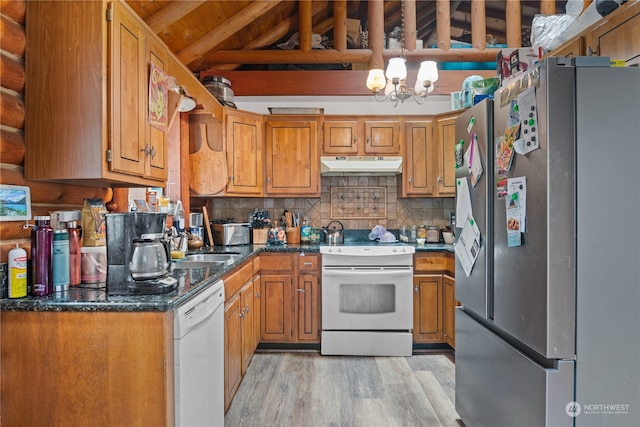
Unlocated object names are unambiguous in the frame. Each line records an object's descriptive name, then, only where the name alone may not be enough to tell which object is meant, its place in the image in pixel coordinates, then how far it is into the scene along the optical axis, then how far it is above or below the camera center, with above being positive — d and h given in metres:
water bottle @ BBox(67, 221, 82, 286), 1.51 -0.18
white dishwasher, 1.35 -0.65
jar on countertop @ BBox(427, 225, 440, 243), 3.69 -0.24
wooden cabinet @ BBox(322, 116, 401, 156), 3.56 +0.79
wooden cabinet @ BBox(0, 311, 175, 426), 1.28 -0.57
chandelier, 2.46 +0.98
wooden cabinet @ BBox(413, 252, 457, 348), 3.18 -0.81
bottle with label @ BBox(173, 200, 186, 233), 2.75 -0.04
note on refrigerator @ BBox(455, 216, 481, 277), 1.74 -0.17
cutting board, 3.24 +0.47
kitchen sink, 2.51 -0.36
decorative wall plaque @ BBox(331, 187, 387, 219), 3.85 +0.12
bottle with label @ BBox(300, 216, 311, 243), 3.68 -0.23
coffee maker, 1.43 -0.19
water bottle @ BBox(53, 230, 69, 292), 1.42 -0.20
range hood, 3.44 +0.49
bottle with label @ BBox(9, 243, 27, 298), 1.32 -0.23
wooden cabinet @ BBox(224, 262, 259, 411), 2.12 -0.79
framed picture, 1.36 +0.04
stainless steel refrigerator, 1.22 -0.10
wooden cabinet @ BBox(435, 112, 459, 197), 3.41 +0.57
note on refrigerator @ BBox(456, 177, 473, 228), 1.84 +0.06
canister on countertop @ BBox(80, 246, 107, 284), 1.55 -0.23
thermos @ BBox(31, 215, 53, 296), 1.38 -0.18
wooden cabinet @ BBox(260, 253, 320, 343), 3.21 -0.82
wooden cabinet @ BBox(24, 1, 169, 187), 1.43 +0.51
